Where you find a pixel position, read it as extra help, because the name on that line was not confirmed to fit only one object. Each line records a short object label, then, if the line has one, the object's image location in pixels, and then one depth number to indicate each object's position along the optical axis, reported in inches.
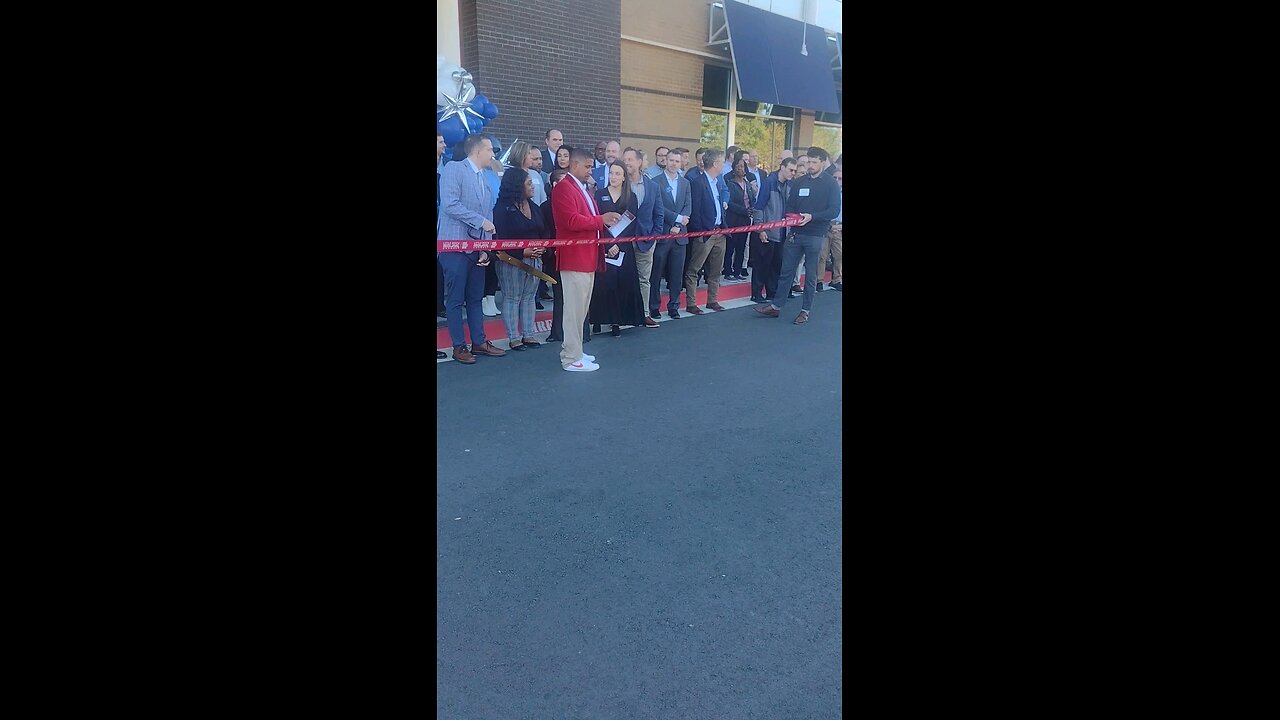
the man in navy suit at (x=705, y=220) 361.1
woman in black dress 296.0
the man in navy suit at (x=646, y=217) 327.9
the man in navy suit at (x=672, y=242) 346.6
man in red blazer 262.7
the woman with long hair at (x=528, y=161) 270.5
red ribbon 261.0
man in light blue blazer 260.8
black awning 510.9
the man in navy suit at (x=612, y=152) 306.0
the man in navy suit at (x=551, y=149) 316.2
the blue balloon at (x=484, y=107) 351.6
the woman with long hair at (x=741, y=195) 386.3
